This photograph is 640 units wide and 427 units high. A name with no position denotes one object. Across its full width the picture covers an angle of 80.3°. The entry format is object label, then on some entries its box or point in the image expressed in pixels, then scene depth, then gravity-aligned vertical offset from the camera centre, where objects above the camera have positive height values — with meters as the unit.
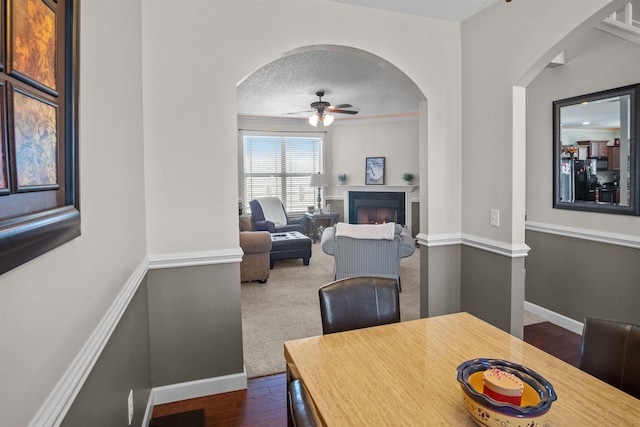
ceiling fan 5.86 +1.52
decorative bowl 0.95 -0.52
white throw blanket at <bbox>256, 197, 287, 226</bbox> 7.62 -0.07
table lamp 8.28 +0.58
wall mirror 2.93 +0.45
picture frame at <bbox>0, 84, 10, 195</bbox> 0.62 +0.09
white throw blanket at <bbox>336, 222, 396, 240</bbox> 4.22 -0.28
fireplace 8.18 -0.02
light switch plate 2.72 -0.09
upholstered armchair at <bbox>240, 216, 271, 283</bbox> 4.93 -0.66
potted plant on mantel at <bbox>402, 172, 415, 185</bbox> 7.87 +0.60
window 8.30 +0.91
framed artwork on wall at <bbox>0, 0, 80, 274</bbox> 0.63 +0.16
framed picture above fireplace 8.34 +0.79
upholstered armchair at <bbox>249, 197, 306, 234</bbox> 7.12 -0.22
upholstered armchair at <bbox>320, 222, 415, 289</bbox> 4.25 -0.48
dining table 1.09 -0.58
